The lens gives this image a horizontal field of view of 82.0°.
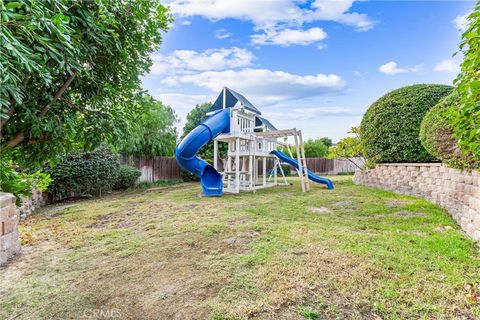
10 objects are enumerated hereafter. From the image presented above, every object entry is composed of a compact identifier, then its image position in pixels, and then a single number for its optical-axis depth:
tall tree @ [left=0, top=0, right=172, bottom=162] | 1.59
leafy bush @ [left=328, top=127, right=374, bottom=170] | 11.35
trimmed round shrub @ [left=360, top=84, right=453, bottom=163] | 7.44
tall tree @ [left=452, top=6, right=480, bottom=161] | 1.92
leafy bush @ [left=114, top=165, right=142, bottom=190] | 11.43
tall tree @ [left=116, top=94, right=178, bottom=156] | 13.11
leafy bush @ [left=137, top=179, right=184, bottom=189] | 13.04
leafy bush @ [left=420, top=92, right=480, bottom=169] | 4.25
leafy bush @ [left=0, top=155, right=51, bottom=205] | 3.55
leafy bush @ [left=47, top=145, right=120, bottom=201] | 8.77
